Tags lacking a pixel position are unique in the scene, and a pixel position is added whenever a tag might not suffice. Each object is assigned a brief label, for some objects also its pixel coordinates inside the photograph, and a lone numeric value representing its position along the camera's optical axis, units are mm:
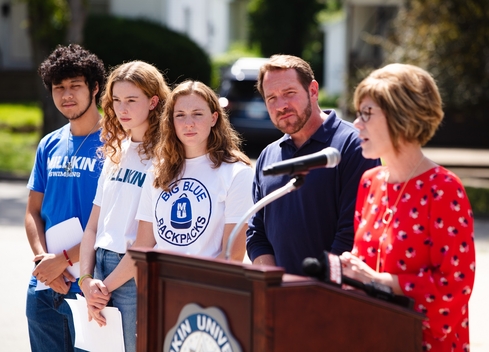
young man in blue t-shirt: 7211
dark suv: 32294
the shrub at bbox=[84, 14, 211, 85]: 41001
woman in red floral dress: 4414
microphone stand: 4431
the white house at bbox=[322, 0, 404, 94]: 42834
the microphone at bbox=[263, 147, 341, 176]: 4428
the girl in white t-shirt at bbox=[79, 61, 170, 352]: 6675
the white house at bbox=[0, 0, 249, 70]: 50059
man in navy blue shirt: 5951
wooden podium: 3868
